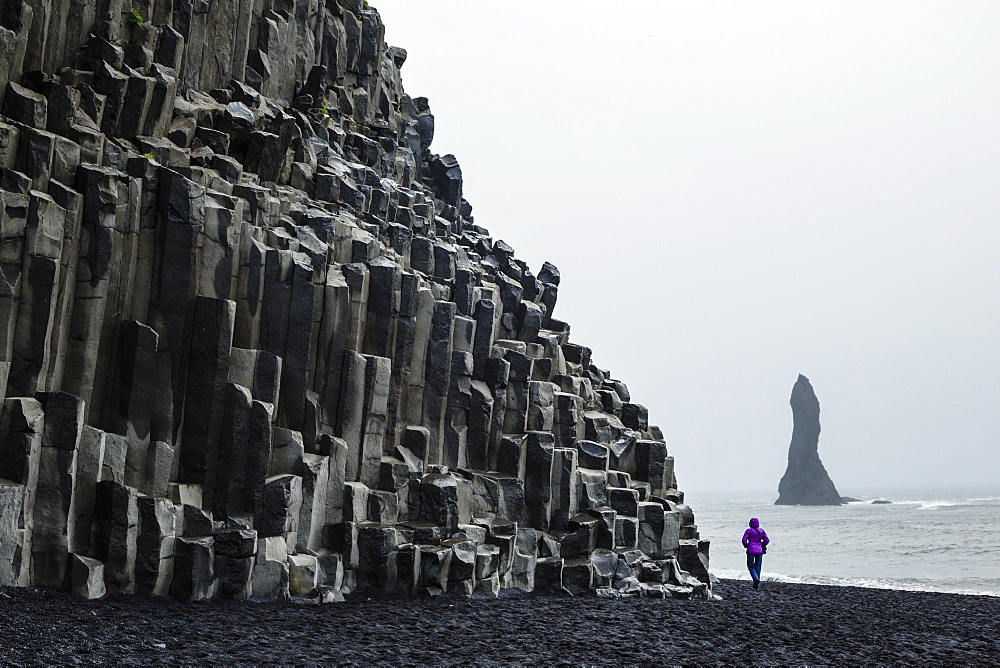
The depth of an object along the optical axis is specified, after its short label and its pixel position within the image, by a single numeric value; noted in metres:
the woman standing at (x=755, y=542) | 24.30
